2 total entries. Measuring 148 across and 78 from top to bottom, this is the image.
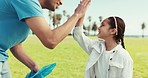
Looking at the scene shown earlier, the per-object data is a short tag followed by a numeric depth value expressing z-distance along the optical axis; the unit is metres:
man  1.40
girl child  2.20
